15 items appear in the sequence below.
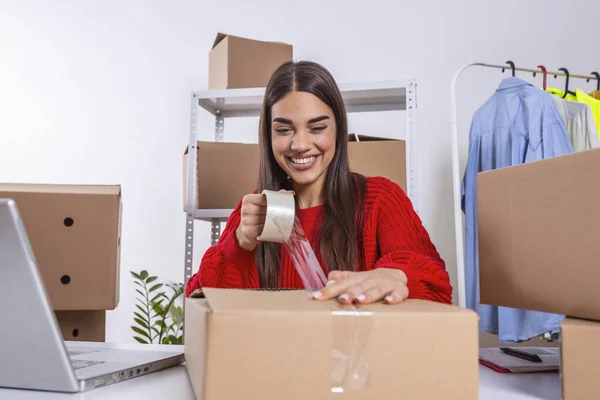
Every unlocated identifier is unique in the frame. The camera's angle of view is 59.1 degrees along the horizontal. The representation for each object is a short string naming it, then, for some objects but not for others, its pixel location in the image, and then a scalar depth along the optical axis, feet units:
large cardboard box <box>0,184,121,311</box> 3.34
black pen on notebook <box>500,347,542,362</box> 2.44
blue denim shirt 5.46
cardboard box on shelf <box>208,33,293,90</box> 6.22
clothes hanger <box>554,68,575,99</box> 6.02
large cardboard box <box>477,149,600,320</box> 1.96
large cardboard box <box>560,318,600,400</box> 1.77
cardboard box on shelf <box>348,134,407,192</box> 5.58
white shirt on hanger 5.97
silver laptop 1.53
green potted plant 7.28
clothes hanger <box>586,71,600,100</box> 6.41
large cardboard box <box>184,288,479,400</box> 1.35
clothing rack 5.47
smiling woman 3.42
